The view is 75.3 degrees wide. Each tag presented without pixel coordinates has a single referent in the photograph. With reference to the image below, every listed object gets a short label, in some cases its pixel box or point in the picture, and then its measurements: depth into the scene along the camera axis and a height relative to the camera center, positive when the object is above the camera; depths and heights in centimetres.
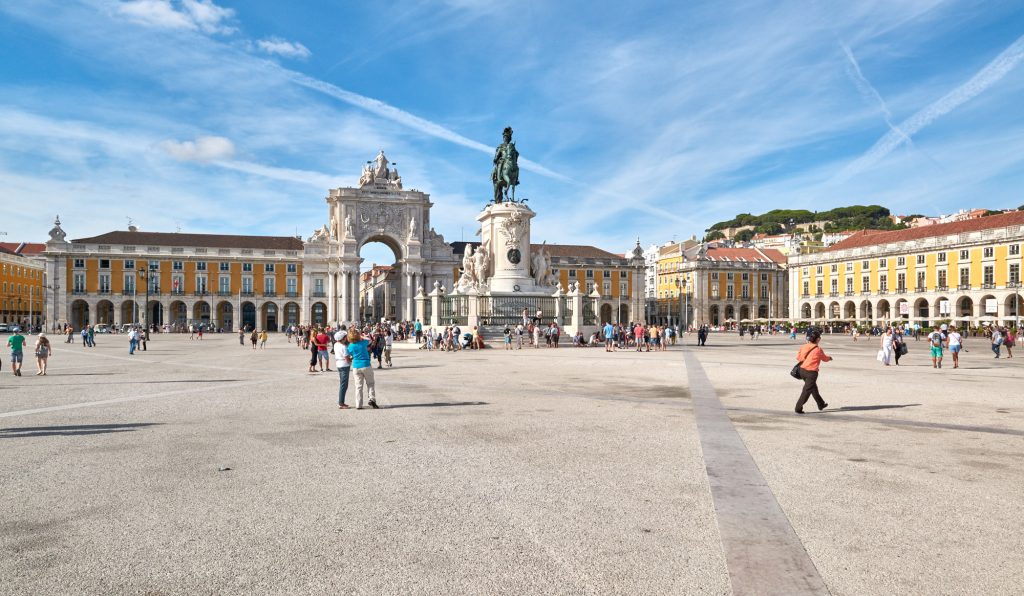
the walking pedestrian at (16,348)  1600 -94
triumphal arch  7700 +749
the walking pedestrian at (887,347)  1980 -129
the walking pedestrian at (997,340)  2406 -132
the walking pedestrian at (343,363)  1049 -90
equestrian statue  3098 +642
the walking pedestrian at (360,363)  1035 -87
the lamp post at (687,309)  9193 -56
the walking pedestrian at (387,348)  1925 -121
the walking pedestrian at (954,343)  1905 -113
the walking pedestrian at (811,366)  968 -91
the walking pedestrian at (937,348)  1878 -125
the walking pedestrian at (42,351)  1659 -107
